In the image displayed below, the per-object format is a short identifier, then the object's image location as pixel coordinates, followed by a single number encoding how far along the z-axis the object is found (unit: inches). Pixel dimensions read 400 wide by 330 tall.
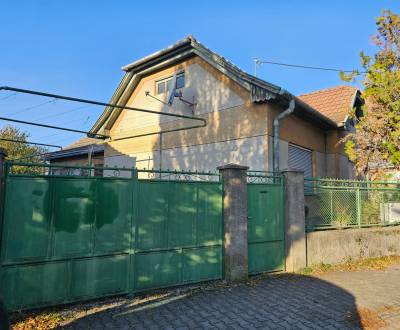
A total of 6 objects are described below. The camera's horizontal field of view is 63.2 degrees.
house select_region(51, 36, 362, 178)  366.9
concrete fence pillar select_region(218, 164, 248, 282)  250.7
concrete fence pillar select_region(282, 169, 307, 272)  286.2
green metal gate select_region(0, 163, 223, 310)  179.9
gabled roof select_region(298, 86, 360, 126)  494.3
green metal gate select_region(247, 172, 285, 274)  269.3
